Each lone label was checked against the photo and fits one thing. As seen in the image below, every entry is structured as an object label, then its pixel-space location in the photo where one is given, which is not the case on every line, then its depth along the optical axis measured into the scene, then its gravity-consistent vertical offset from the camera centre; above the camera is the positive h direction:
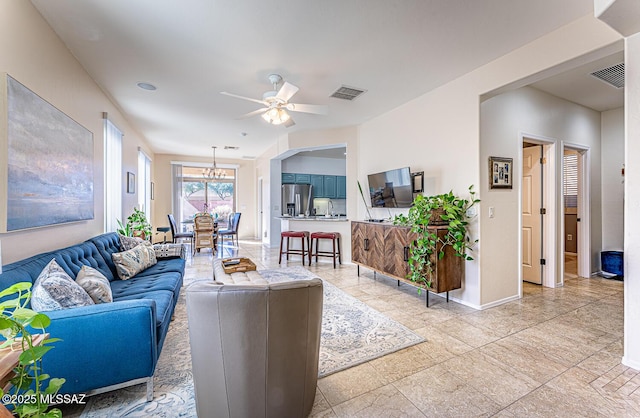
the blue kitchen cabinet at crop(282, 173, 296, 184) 8.01 +0.93
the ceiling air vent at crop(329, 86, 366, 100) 3.76 +1.65
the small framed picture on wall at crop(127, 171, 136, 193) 5.12 +0.55
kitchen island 5.73 -0.37
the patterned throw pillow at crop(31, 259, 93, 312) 1.55 -0.48
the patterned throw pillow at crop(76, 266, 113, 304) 1.90 -0.54
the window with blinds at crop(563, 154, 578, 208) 4.77 +0.62
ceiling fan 3.18 +1.24
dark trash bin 4.36 -0.85
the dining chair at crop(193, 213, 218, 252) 6.59 -0.48
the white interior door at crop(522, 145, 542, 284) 4.18 -0.08
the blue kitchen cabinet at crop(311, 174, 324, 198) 8.35 +0.76
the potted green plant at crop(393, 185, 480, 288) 3.20 -0.25
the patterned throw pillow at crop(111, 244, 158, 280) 2.94 -0.57
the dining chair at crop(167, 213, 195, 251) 6.71 -0.59
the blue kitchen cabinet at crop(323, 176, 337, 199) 8.58 +0.72
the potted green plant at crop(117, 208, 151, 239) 4.31 -0.28
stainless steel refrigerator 7.84 +0.37
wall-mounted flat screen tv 3.97 +0.33
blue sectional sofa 1.46 -0.74
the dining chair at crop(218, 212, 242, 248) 7.18 -0.46
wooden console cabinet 3.22 -0.63
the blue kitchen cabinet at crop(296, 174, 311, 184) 8.15 +0.94
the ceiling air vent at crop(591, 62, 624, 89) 3.18 +1.63
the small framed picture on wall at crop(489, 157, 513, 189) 3.30 +0.45
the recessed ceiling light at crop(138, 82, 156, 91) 3.62 +1.66
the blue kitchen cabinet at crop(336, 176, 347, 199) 8.75 +0.76
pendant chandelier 8.73 +1.20
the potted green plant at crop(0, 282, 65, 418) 0.86 -0.46
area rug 1.69 -1.20
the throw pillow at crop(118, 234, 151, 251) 3.43 -0.41
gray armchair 1.32 -0.67
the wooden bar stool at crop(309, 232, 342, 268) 5.53 -0.67
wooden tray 3.29 -0.70
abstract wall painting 1.81 +0.39
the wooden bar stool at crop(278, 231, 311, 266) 5.78 -0.61
